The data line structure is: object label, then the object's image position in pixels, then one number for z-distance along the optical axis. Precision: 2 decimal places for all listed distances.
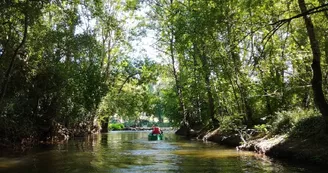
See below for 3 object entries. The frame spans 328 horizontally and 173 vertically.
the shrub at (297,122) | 13.49
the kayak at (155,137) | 27.31
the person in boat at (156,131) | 28.00
